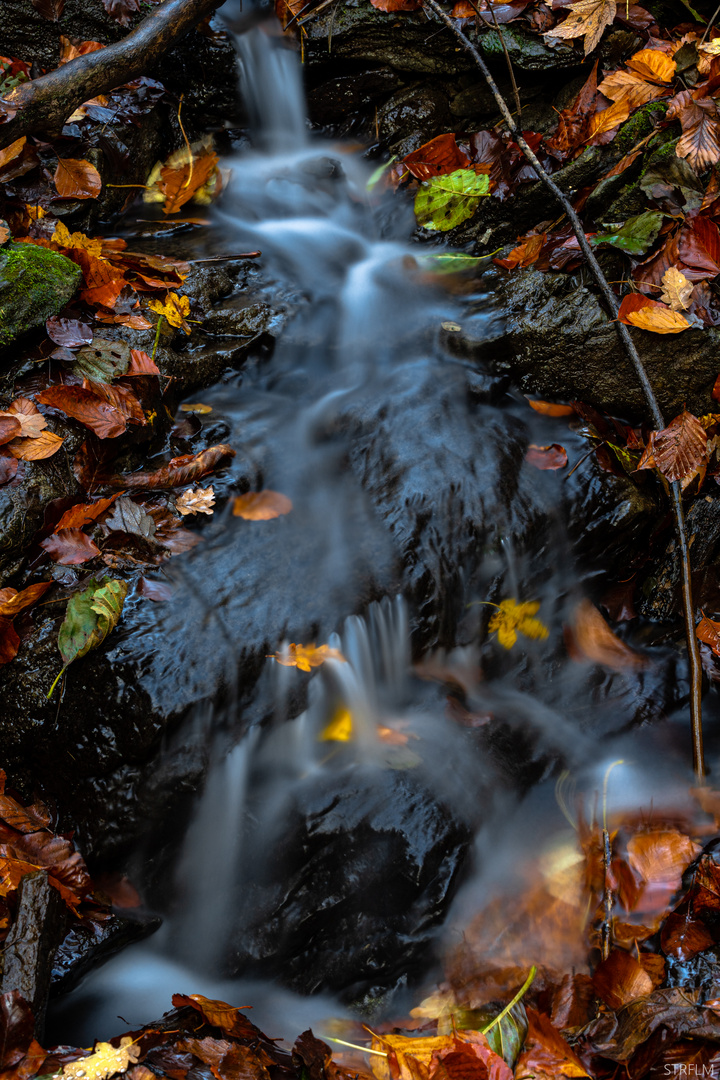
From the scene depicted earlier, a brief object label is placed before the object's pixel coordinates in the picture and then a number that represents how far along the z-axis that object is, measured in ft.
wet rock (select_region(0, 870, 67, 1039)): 5.59
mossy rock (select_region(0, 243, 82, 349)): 8.64
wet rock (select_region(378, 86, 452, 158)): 14.64
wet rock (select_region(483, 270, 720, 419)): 9.84
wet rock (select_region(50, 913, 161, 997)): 6.45
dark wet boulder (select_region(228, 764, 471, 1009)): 7.12
